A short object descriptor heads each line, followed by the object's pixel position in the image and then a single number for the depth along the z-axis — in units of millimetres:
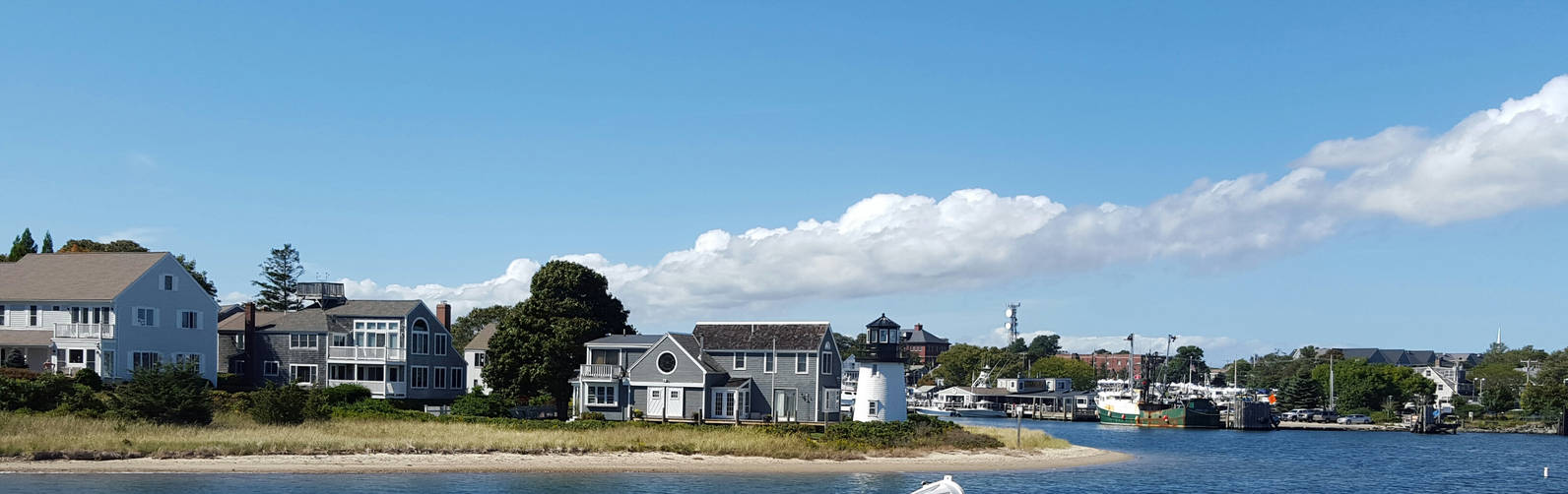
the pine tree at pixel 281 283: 112562
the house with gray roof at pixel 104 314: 67375
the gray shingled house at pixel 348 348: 78312
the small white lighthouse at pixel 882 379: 68562
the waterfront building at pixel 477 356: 91688
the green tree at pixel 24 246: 89575
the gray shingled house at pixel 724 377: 67688
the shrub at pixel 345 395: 67188
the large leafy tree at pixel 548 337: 73062
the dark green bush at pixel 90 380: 61469
